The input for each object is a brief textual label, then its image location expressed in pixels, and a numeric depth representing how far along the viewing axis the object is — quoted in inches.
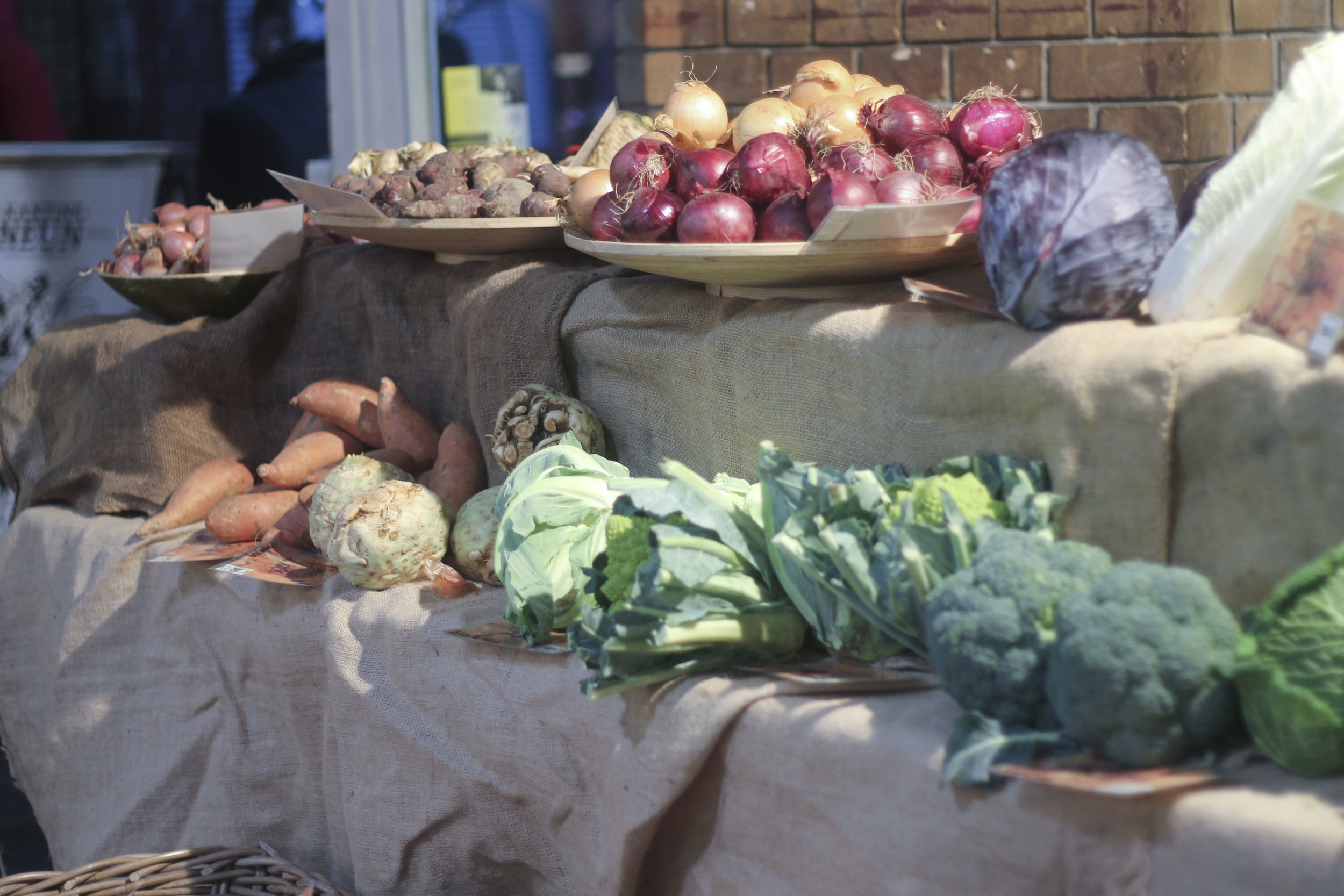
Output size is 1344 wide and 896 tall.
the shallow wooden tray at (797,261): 64.7
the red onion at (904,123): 71.8
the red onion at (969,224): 66.9
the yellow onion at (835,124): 74.0
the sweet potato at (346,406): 102.9
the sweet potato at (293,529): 93.4
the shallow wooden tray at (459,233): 90.7
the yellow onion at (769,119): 77.8
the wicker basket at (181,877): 76.6
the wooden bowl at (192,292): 111.7
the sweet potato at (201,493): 102.0
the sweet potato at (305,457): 99.6
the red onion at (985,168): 68.9
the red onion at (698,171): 72.8
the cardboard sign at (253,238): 112.2
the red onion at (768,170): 69.6
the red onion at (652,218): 71.7
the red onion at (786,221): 66.9
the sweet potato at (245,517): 95.8
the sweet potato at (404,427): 96.9
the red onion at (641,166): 75.1
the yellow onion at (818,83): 83.5
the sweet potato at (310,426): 105.2
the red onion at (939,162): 69.6
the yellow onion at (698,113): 84.0
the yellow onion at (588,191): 82.7
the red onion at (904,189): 65.7
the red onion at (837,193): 64.9
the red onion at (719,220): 68.2
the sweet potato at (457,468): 88.7
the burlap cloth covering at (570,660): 47.6
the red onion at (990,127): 70.2
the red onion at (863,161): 68.4
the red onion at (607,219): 75.9
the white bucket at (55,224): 156.8
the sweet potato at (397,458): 94.8
